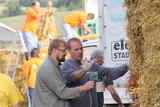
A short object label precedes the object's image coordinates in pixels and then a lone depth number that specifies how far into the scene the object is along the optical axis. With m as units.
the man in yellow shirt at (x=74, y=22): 20.20
